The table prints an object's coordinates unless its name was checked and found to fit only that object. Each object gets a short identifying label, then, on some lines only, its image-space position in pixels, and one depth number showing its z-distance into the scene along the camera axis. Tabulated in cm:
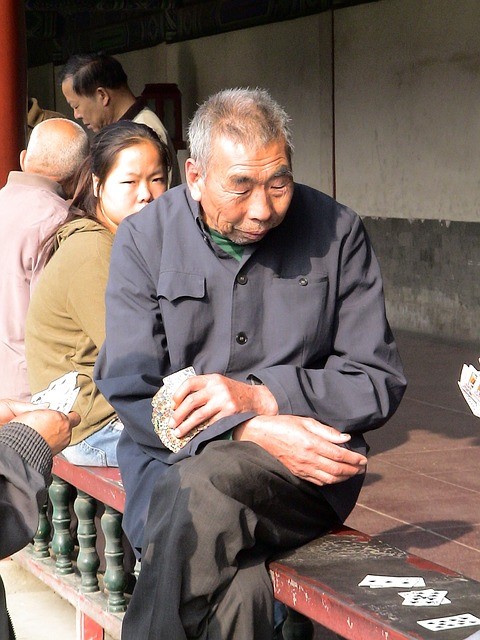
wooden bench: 391
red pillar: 959
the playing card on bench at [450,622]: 375
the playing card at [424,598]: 398
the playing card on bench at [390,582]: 418
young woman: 582
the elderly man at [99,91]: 1002
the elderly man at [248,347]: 442
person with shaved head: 700
